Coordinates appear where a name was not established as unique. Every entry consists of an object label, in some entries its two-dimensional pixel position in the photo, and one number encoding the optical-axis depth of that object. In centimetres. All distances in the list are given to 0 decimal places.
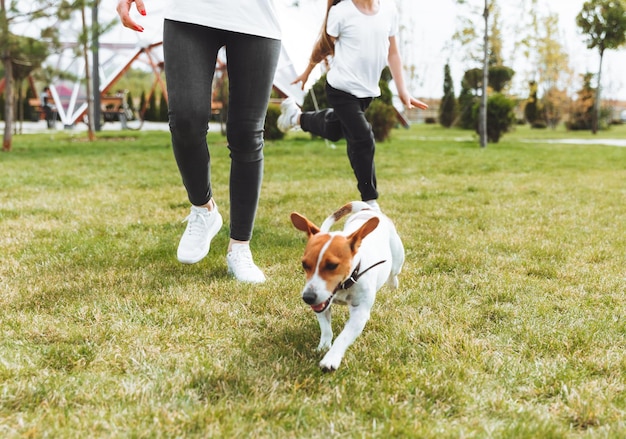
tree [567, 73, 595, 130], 2838
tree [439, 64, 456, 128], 2977
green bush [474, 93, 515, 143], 1490
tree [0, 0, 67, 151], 1010
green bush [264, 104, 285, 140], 1348
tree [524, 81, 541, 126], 3262
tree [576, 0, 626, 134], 2253
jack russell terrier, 185
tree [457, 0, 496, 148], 1302
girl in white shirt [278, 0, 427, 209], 369
